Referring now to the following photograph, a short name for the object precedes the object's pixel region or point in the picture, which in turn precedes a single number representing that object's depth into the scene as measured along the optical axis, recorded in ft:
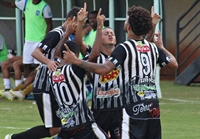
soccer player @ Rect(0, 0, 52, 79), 99.30
